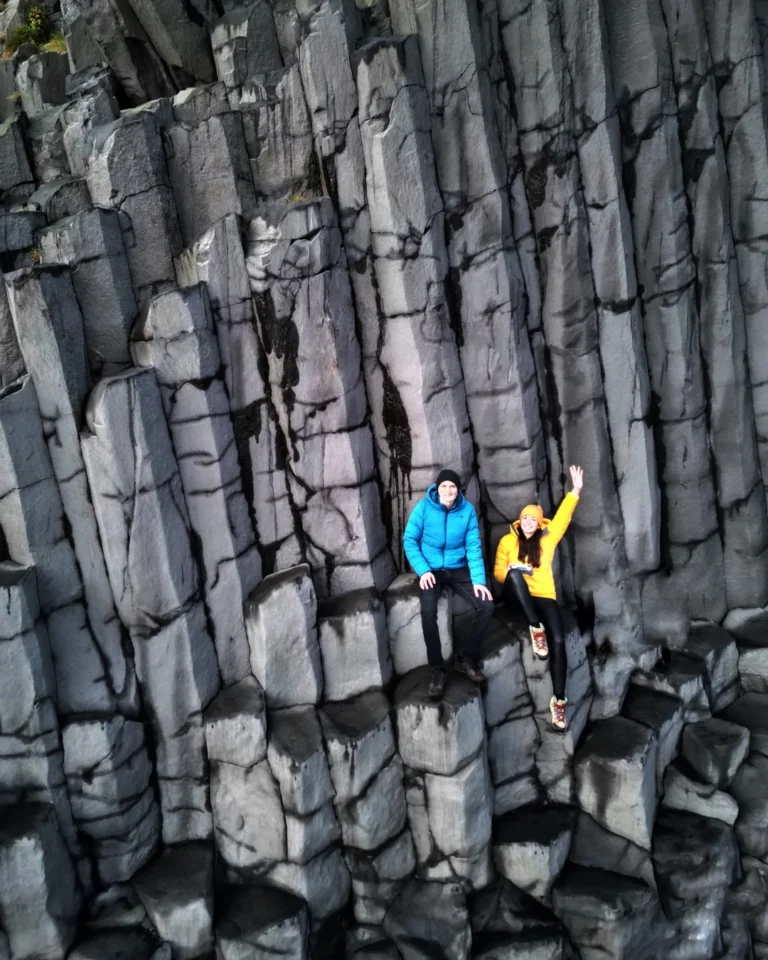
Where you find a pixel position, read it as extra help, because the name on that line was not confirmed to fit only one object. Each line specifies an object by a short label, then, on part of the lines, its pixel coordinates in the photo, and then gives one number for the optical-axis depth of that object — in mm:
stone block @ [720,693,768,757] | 7930
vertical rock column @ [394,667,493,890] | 6770
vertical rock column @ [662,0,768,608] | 7426
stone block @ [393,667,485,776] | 6723
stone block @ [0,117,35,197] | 7578
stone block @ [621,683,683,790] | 7648
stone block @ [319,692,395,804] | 6773
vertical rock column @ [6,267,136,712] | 6254
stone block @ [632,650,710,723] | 7930
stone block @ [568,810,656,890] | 7125
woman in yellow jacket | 6941
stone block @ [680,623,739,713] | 8227
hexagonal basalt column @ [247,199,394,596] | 6688
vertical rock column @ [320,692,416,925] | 6820
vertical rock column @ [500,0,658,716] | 7047
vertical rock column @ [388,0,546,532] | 6848
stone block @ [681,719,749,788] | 7629
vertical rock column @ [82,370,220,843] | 6383
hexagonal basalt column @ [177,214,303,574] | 6684
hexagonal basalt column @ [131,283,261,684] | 6539
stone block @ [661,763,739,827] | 7457
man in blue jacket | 6680
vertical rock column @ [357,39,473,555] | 6707
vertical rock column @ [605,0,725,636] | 7262
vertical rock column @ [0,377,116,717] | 6281
